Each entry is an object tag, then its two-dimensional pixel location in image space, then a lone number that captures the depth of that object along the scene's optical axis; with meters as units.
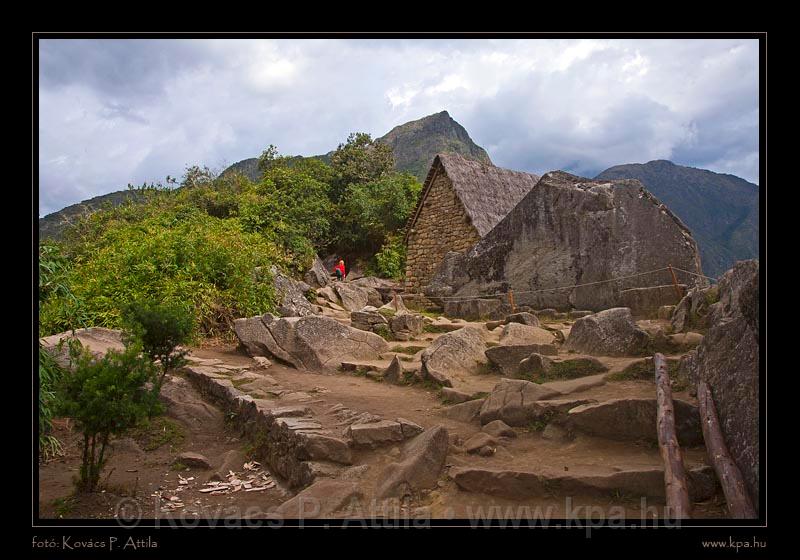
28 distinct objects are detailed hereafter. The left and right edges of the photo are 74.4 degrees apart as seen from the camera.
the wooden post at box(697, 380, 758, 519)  3.36
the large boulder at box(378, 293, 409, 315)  12.34
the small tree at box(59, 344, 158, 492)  4.14
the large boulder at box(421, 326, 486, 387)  7.09
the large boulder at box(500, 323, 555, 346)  7.87
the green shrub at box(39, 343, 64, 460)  4.75
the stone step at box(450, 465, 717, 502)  3.68
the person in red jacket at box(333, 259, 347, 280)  18.08
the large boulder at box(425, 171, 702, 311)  9.41
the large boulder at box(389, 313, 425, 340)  10.07
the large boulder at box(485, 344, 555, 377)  6.96
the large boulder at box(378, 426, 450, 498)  4.23
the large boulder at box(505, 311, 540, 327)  9.03
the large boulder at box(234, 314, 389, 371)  8.69
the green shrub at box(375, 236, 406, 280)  19.06
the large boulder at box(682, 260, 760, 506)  3.62
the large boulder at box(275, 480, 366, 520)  4.04
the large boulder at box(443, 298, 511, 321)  10.99
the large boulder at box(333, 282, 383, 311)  15.12
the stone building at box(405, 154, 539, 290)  16.30
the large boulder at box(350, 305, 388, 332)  10.50
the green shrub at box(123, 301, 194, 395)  5.84
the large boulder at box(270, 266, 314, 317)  11.90
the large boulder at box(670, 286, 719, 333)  6.78
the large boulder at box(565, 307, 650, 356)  6.37
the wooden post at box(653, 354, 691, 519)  3.41
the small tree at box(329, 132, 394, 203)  21.22
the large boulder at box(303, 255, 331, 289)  16.09
